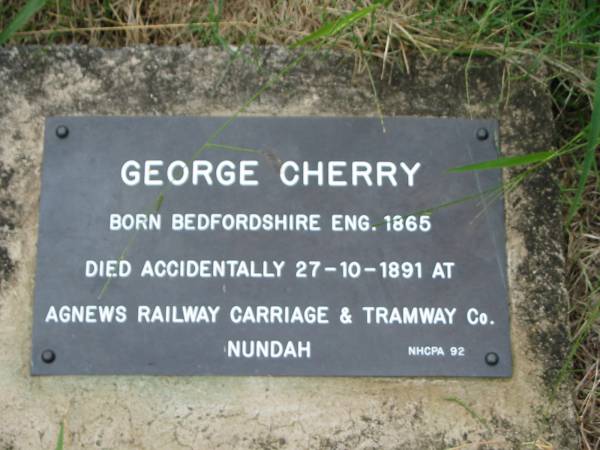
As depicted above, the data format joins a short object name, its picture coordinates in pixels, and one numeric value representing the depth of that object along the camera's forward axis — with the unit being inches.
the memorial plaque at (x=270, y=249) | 19.0
